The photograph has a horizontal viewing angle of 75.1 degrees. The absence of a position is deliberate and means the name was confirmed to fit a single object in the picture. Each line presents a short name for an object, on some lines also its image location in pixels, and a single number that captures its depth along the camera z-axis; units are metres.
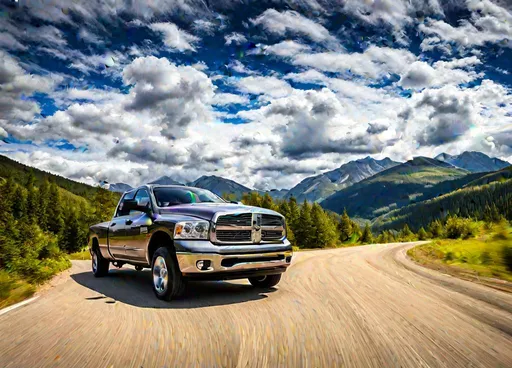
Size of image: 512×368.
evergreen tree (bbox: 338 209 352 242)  73.62
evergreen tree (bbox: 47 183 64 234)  68.59
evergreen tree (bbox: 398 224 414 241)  86.60
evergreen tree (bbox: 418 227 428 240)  84.25
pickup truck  5.24
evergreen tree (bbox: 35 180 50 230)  70.56
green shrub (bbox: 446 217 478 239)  24.94
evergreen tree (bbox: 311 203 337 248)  54.72
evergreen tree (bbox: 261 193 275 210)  57.46
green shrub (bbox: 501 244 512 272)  7.84
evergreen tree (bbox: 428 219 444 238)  71.14
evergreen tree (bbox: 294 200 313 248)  54.69
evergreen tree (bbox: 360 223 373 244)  75.26
